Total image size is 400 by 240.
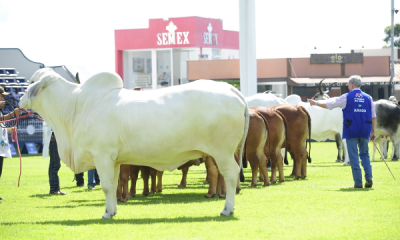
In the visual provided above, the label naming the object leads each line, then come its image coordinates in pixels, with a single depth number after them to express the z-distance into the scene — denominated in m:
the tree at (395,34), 85.62
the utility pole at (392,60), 47.94
